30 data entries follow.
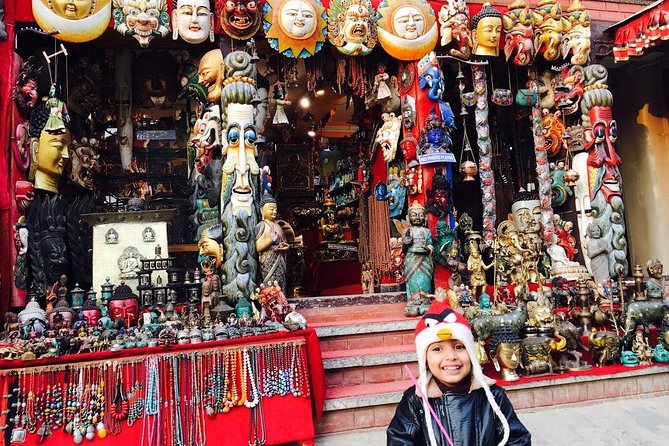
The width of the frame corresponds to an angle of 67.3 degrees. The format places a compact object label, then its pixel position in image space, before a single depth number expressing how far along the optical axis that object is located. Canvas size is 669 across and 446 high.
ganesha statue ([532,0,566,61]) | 7.38
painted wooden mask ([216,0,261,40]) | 6.20
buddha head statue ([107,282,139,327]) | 4.84
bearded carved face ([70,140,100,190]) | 6.92
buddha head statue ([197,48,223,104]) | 6.41
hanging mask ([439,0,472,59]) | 6.91
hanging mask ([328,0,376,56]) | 6.57
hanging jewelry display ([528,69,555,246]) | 7.46
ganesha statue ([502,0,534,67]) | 7.24
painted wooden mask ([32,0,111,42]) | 5.70
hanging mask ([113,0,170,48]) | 5.90
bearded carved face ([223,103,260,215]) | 5.88
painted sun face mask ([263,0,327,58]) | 6.41
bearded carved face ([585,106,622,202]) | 7.16
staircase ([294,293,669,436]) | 4.42
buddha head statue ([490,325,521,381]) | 4.76
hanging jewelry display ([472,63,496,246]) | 7.26
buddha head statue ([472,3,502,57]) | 7.07
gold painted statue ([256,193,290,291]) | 5.75
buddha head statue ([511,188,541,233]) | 7.39
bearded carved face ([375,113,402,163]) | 7.35
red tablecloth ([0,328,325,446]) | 3.63
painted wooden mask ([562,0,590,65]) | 7.36
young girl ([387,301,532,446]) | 2.12
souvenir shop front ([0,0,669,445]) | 3.94
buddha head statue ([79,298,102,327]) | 4.65
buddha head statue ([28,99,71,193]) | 5.76
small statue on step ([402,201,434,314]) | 6.34
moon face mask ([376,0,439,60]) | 6.84
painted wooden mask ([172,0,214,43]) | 6.11
